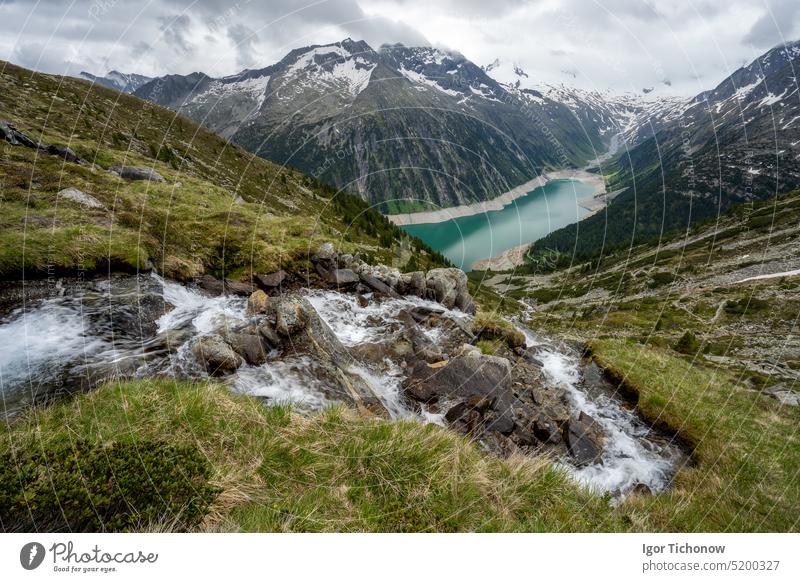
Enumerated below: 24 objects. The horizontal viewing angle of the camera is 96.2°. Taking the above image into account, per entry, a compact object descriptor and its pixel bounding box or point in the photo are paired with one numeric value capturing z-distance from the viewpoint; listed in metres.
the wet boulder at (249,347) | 11.17
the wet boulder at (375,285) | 21.94
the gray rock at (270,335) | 12.30
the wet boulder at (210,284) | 16.70
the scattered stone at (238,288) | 17.11
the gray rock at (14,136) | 26.75
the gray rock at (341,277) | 21.14
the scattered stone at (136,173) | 28.28
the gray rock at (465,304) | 23.84
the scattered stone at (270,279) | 18.52
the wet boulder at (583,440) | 12.16
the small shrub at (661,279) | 98.69
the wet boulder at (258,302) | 14.26
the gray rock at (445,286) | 23.33
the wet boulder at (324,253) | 21.67
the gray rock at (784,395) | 18.20
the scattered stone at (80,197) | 16.95
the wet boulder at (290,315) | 12.68
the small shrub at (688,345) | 37.69
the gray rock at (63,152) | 26.60
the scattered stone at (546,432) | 12.30
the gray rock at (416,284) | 23.20
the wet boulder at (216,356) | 10.20
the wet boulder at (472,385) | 12.19
